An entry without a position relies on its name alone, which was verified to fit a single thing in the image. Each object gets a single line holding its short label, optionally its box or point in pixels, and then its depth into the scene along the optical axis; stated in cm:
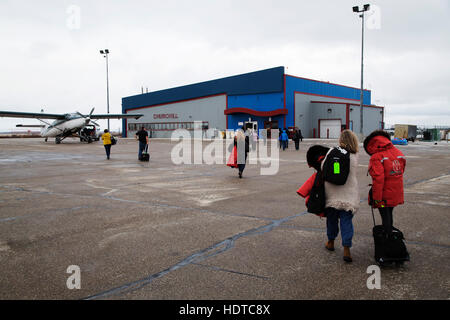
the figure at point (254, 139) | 2778
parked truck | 4022
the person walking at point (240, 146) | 1120
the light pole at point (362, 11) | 2812
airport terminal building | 4394
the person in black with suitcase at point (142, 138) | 1698
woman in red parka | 412
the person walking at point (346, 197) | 420
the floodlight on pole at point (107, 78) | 5291
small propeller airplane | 3591
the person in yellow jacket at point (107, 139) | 1758
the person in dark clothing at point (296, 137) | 2514
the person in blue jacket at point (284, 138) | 2546
